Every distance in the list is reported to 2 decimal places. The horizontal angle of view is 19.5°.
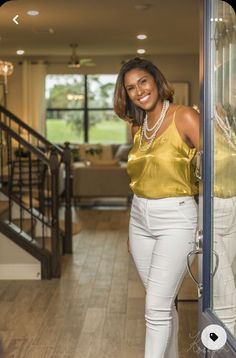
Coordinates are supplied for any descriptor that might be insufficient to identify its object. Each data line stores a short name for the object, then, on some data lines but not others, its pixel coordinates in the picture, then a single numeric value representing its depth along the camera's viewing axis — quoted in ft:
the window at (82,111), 46.37
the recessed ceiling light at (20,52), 39.80
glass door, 8.39
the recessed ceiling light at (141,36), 32.09
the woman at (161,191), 9.20
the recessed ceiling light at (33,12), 23.96
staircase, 19.10
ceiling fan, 35.70
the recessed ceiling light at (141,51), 39.88
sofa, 34.96
